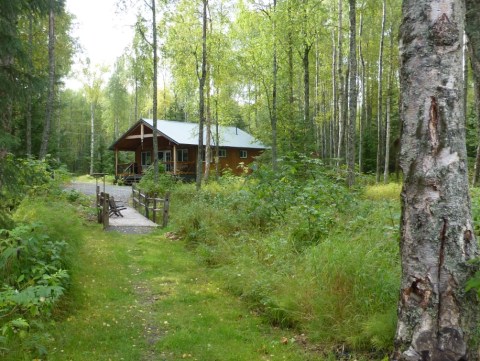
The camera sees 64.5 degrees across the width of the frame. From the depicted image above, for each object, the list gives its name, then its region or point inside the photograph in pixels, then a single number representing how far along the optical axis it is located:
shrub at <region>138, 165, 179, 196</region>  17.19
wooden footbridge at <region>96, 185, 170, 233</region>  12.11
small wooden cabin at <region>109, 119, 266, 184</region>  27.36
